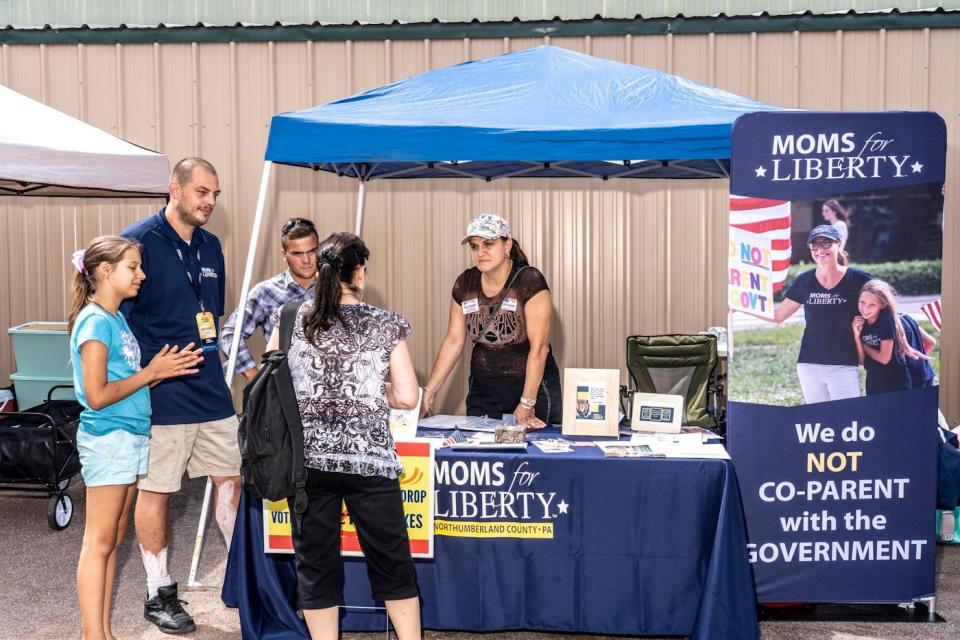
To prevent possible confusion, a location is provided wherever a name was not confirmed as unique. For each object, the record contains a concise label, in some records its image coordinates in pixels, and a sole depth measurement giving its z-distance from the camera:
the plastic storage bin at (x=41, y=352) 6.46
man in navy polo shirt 3.67
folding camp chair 5.84
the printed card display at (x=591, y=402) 3.91
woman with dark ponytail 2.95
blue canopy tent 3.81
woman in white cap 4.06
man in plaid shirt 4.25
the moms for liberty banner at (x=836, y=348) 3.66
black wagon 5.19
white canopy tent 4.48
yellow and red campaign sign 3.53
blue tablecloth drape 3.50
